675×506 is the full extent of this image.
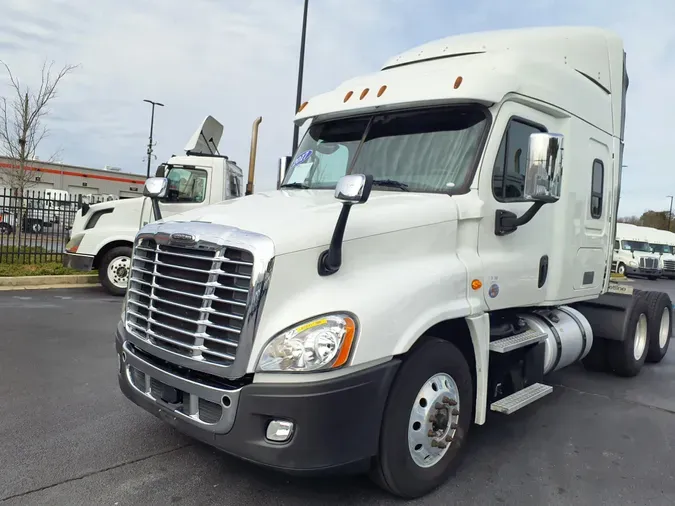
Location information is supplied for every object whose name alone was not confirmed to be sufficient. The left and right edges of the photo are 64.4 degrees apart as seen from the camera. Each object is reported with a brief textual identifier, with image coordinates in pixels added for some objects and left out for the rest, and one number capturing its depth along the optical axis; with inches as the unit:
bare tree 588.4
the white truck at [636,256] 1087.6
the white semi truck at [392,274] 106.2
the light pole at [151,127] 1242.6
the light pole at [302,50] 559.2
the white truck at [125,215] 399.9
